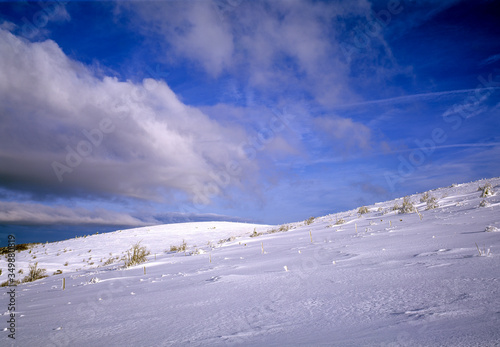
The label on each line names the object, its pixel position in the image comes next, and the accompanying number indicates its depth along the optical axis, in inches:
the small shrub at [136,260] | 400.4
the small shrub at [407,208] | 434.1
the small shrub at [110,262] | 534.4
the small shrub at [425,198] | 553.9
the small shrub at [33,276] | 441.5
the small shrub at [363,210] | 633.2
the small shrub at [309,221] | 712.0
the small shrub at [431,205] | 428.0
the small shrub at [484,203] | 319.3
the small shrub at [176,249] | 590.6
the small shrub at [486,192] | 404.5
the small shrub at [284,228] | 652.4
